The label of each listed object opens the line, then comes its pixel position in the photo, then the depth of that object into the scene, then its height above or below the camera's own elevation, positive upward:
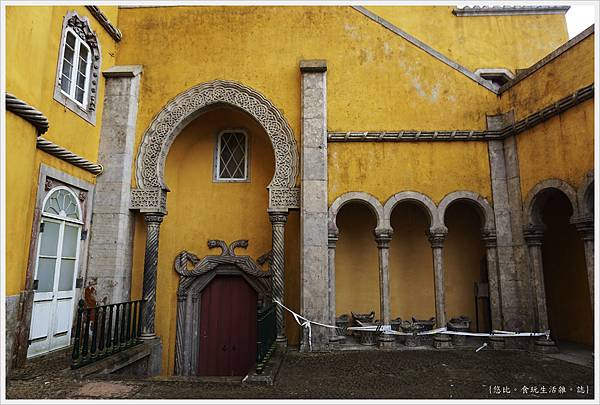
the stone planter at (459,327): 7.11 -1.01
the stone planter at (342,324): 7.42 -1.04
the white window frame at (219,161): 8.75 +2.30
